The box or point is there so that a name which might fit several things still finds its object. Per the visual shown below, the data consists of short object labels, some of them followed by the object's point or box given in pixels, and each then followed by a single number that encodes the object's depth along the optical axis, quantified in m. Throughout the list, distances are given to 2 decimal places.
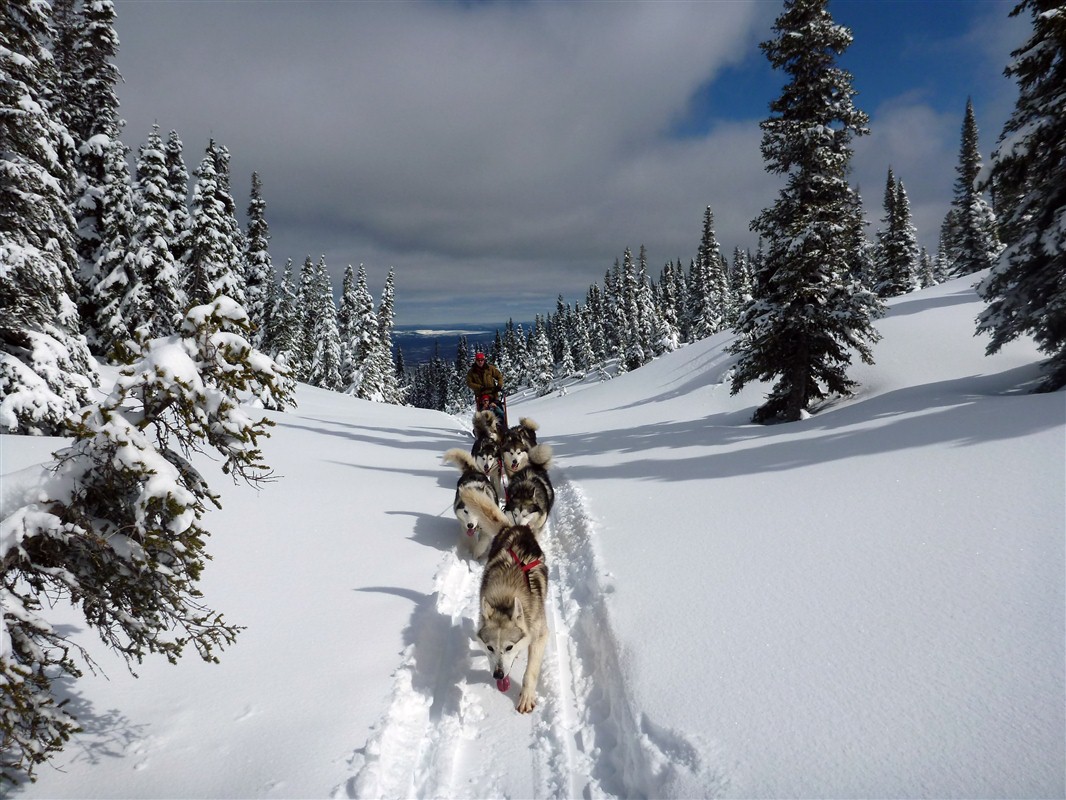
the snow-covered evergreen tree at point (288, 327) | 37.41
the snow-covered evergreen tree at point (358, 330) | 44.34
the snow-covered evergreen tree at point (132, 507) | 2.37
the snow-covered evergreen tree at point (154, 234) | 21.97
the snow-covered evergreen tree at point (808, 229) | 13.12
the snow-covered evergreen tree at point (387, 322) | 52.22
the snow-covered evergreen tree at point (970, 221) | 38.94
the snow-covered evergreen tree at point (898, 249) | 42.00
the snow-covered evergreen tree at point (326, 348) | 44.03
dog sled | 14.07
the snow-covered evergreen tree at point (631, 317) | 62.19
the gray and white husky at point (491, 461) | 9.84
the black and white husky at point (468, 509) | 6.68
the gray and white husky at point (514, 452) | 9.68
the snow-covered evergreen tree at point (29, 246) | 9.11
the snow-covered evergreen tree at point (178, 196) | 25.33
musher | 14.12
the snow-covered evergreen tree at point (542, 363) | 72.53
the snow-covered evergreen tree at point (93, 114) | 19.55
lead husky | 3.88
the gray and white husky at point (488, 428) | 10.70
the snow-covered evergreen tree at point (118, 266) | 21.62
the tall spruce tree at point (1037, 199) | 9.22
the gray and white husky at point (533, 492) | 6.98
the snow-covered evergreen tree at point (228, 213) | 26.14
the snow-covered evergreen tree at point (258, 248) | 32.91
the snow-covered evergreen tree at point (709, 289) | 60.41
